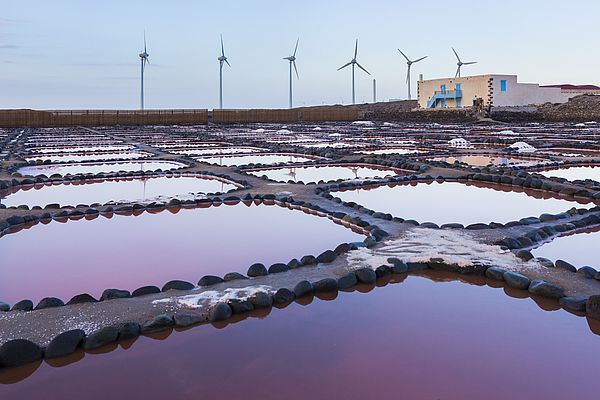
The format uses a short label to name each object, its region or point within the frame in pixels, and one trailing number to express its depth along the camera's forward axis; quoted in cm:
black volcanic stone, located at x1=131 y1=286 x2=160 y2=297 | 362
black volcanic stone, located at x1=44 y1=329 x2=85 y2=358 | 288
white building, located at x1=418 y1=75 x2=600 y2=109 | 4681
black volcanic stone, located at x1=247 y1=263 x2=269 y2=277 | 399
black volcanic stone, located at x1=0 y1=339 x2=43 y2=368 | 279
